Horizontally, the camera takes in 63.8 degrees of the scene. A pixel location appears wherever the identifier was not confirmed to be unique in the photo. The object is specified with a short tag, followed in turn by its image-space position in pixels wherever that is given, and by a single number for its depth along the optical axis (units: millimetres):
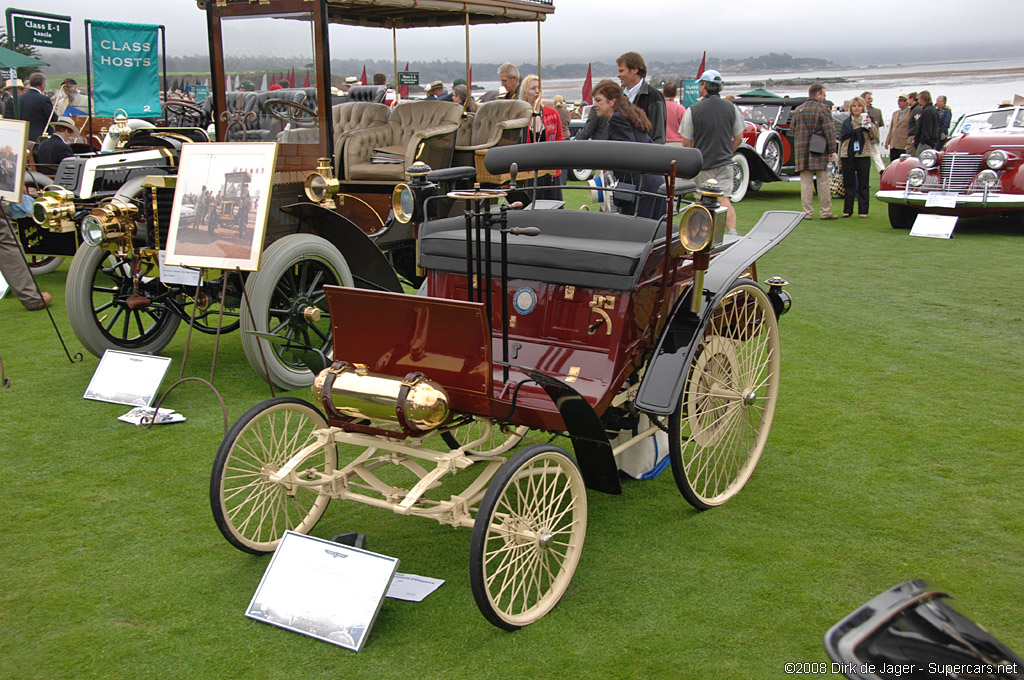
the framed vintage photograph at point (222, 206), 4082
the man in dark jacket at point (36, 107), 9414
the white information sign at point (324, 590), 2439
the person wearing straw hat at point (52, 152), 7539
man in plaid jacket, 9859
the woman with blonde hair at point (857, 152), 10102
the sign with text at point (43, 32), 12116
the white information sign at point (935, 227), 9344
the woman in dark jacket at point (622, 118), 5480
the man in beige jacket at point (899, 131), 13250
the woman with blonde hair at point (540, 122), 7791
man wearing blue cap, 7215
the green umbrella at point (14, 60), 17092
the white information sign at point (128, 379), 4371
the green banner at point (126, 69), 7512
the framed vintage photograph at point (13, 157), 5285
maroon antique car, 2586
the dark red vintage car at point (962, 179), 9234
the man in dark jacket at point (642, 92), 5758
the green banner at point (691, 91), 18344
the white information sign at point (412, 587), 2674
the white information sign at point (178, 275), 4590
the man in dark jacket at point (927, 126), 12297
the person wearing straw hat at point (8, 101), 12678
